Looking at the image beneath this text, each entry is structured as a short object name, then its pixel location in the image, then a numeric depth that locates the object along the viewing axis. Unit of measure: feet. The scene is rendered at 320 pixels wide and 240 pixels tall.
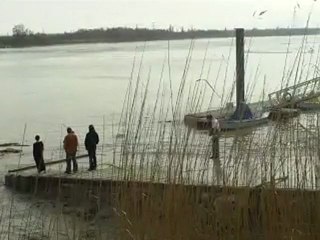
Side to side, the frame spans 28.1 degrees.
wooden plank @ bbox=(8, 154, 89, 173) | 47.09
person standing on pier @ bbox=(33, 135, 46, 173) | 41.14
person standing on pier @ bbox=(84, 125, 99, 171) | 40.65
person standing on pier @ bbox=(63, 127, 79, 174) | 39.65
